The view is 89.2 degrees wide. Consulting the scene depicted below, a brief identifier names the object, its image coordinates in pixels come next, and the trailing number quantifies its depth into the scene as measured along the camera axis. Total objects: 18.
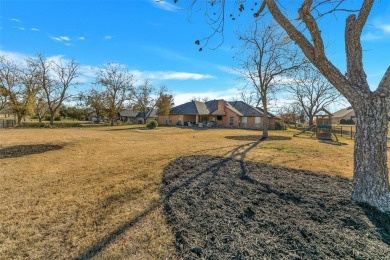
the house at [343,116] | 61.25
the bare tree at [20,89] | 28.89
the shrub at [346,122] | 57.39
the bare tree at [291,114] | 51.63
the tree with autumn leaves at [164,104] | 38.00
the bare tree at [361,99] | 3.63
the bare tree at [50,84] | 32.67
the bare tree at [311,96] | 36.59
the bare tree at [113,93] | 39.25
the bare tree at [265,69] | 15.32
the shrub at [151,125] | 29.00
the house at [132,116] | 56.21
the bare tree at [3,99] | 28.06
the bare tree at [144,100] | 42.57
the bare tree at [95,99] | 39.90
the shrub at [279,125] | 32.73
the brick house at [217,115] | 34.41
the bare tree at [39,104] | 34.20
